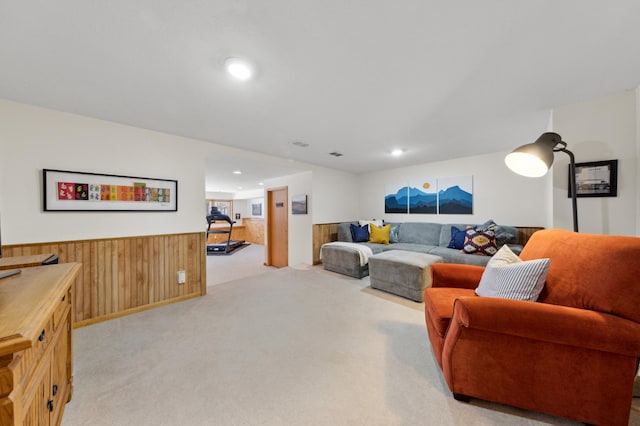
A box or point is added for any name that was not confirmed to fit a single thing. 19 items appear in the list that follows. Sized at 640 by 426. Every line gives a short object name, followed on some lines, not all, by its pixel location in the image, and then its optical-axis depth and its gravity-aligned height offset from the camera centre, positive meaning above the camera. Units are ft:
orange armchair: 3.67 -2.28
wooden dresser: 2.13 -1.65
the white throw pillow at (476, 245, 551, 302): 4.53 -1.45
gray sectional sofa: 11.45 -2.08
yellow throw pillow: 15.46 -1.50
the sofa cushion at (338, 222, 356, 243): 16.07 -1.41
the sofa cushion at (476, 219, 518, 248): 11.45 -1.15
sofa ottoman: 9.61 -2.72
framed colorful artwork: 7.23 +0.81
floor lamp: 5.16 +1.28
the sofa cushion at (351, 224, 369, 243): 15.85 -1.49
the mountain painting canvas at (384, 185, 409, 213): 16.52 +0.99
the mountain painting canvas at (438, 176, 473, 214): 13.82 +1.06
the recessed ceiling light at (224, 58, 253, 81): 4.89 +3.33
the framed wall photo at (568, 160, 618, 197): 6.31 +0.93
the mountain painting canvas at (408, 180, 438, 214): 15.20 +1.01
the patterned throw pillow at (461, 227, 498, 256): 11.10 -1.58
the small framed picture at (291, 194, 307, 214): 15.64 +0.65
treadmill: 22.85 -3.30
